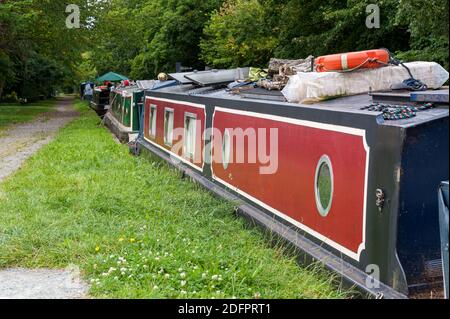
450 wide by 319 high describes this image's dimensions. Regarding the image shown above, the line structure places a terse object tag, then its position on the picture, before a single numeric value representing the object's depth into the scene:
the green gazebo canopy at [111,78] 37.81
